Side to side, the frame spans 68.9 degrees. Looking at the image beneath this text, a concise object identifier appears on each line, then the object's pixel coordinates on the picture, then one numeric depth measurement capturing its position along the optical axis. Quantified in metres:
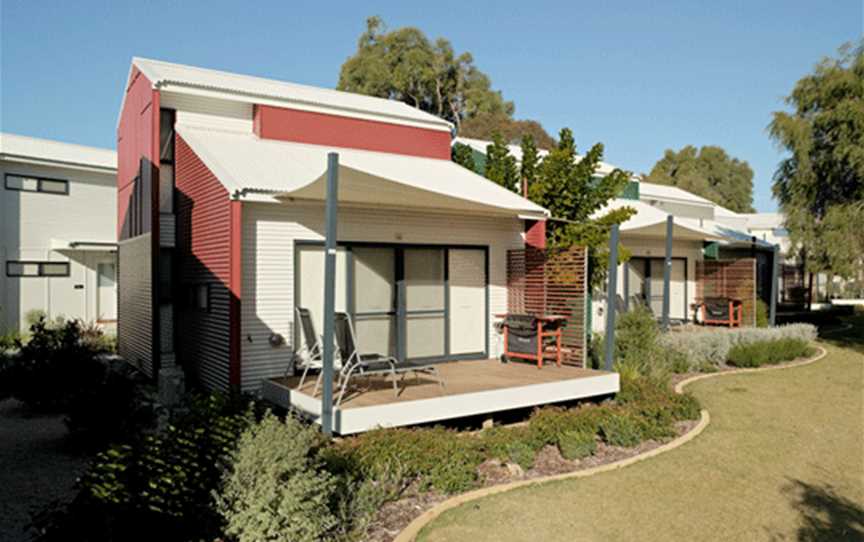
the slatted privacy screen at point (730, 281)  17.50
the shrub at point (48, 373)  8.92
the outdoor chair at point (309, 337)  8.04
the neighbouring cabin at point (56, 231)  17.12
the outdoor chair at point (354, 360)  7.51
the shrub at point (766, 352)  13.25
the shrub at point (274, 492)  4.19
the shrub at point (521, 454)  6.68
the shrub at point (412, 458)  5.86
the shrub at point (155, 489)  3.89
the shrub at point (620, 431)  7.52
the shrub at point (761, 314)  17.44
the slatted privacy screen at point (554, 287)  10.48
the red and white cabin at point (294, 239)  8.80
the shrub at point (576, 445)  7.04
